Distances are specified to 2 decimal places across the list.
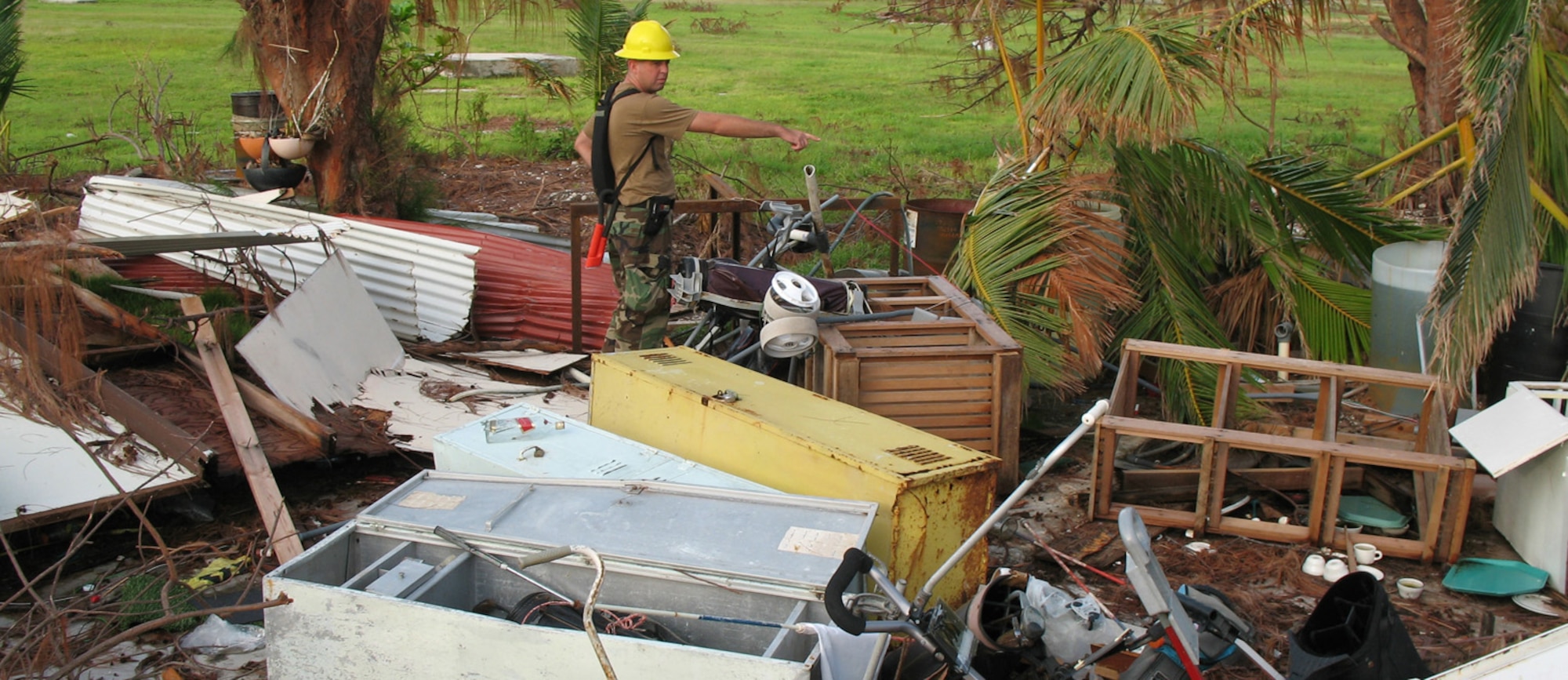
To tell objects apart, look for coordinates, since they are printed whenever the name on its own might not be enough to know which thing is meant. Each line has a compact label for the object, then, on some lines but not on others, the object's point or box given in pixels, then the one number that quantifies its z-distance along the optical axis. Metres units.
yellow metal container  3.61
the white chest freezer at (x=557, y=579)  2.92
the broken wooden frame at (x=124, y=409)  4.64
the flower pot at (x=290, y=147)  7.98
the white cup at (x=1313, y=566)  4.57
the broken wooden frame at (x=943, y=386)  5.00
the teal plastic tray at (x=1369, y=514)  4.88
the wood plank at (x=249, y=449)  4.40
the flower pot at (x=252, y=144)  8.14
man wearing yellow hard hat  5.62
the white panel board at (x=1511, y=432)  4.36
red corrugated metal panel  6.84
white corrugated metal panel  6.76
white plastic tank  5.90
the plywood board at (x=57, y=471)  4.31
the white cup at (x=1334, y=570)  4.53
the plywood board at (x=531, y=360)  6.27
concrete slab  20.33
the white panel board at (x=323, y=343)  5.37
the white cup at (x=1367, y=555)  4.63
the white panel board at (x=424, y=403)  5.45
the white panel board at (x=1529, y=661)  2.69
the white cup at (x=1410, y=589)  4.41
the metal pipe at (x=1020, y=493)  2.54
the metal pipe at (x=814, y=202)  5.33
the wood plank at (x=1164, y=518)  4.90
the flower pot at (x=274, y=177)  8.05
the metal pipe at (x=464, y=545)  3.38
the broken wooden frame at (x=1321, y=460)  4.62
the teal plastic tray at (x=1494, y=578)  4.38
